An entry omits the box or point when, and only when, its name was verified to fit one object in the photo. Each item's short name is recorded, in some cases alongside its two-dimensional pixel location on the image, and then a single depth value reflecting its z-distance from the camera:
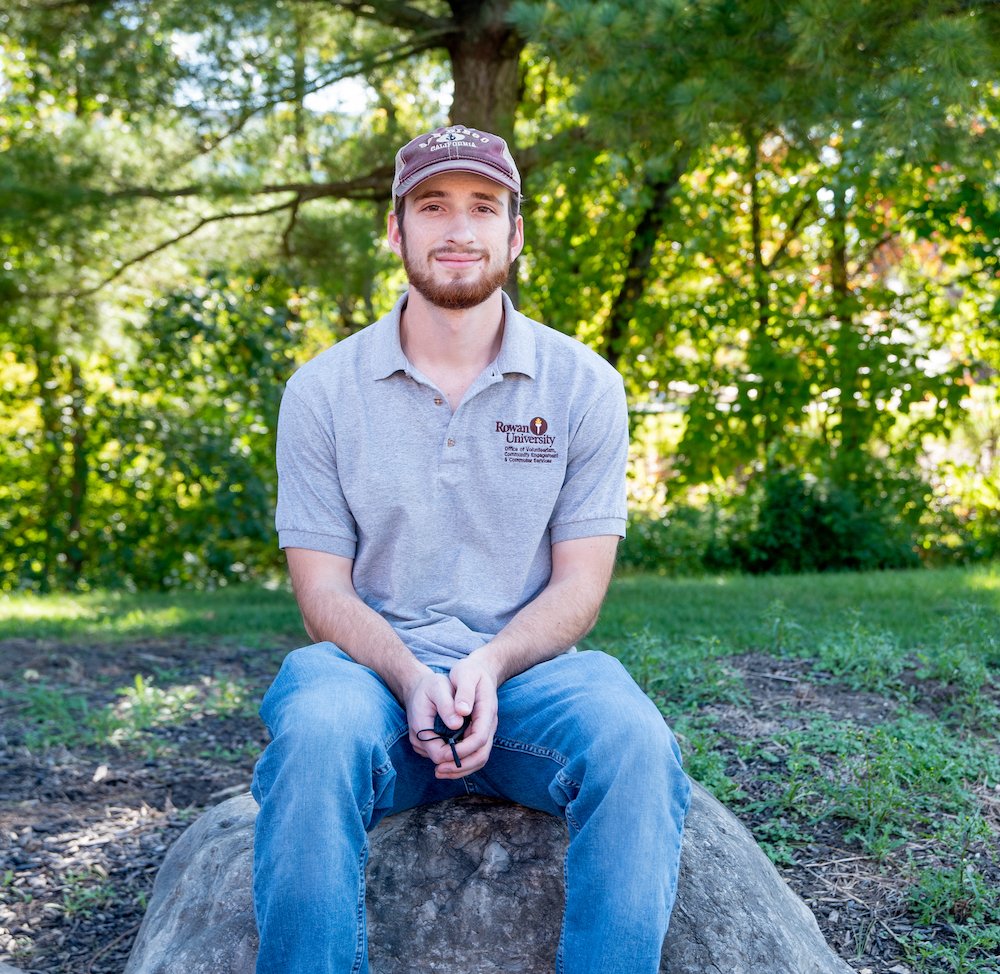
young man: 2.06
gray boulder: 2.24
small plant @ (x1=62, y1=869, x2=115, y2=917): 2.97
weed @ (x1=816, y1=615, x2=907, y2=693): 3.96
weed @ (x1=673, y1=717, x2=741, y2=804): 3.12
